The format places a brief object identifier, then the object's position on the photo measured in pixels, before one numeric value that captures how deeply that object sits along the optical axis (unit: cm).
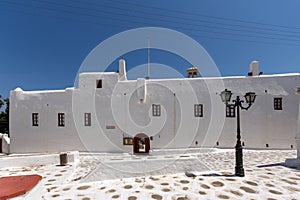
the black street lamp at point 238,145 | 527
